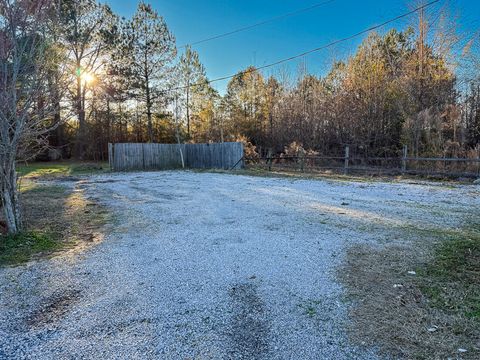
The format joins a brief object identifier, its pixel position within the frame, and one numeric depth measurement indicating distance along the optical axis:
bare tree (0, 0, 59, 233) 3.22
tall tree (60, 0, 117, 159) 16.30
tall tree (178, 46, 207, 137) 19.02
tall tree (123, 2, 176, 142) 17.61
